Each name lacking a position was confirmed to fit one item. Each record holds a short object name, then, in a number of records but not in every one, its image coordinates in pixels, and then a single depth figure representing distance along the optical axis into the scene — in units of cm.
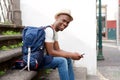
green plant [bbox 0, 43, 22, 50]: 338
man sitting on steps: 293
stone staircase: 278
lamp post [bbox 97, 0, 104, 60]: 760
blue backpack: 292
